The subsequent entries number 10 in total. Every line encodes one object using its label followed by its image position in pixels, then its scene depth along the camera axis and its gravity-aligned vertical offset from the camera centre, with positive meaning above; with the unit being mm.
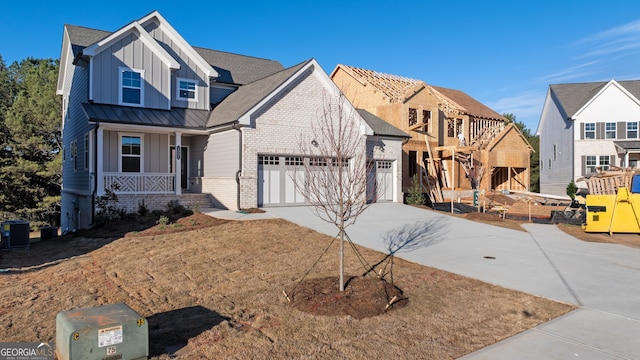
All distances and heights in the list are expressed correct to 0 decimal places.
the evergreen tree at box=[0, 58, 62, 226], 29641 +1734
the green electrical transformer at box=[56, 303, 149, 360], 4754 -1759
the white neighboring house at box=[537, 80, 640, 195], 33531 +3985
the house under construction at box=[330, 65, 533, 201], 29812 +3648
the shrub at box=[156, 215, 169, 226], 15039 -1469
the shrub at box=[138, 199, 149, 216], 17000 -1176
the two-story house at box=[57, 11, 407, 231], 18094 +2303
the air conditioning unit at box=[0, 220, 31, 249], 14742 -1870
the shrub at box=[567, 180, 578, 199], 32781 -738
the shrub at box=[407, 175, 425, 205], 23188 -955
